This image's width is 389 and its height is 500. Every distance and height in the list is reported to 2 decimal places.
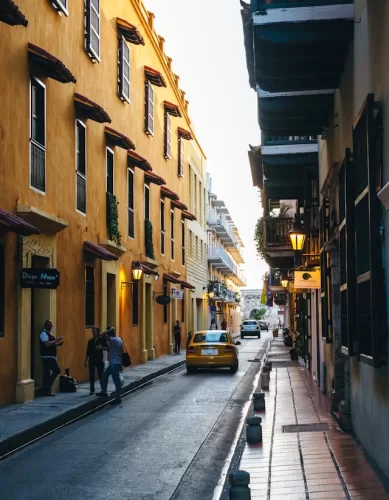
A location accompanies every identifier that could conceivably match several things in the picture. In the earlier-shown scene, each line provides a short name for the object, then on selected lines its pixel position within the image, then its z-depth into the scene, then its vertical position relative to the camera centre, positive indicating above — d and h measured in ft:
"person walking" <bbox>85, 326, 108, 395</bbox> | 60.34 -2.38
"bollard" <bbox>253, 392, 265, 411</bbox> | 48.16 -4.96
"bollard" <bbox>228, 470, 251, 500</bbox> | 20.07 -4.11
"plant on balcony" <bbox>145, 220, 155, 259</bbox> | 99.71 +9.28
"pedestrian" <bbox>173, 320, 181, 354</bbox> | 121.29 -2.80
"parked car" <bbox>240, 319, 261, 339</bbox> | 235.20 -3.83
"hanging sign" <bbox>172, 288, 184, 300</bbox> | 107.99 +2.95
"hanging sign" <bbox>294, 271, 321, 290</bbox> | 60.80 +2.56
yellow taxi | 85.10 -3.83
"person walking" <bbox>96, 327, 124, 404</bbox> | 57.00 -3.00
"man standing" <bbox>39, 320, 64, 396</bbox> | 56.72 -2.45
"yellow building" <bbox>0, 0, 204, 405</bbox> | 52.21 +11.37
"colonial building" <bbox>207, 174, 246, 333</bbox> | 197.36 +13.07
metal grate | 40.33 -5.52
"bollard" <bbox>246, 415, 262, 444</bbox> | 36.70 -5.04
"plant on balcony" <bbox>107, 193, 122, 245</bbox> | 78.28 +9.33
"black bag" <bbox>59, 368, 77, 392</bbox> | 60.23 -4.75
